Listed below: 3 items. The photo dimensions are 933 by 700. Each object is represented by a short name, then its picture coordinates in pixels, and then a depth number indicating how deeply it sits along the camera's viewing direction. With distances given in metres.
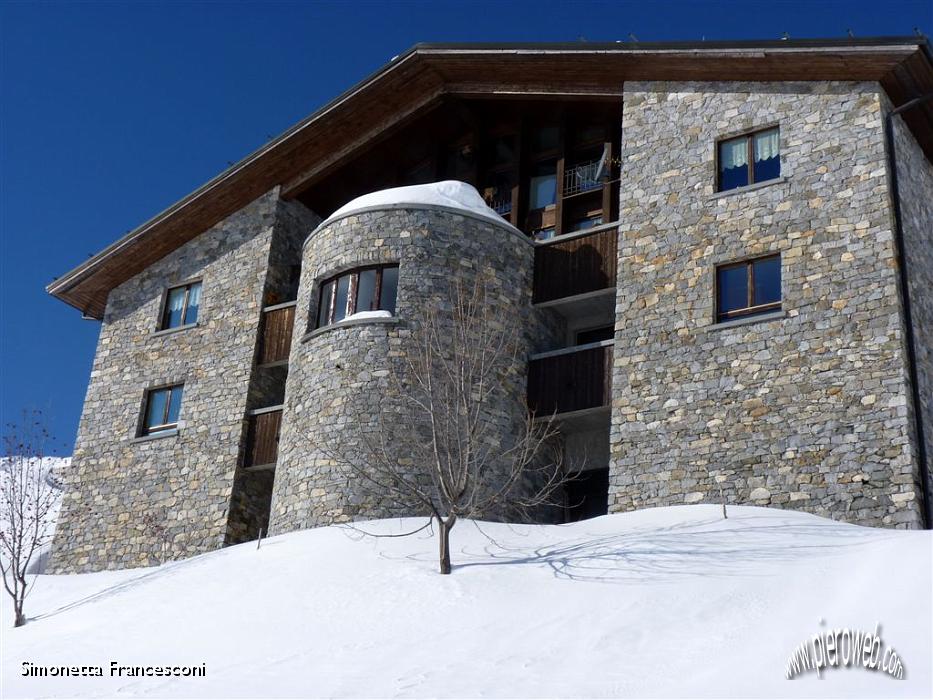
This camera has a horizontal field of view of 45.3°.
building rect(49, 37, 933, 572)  17.42
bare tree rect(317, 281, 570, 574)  18.58
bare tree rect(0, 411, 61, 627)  17.95
